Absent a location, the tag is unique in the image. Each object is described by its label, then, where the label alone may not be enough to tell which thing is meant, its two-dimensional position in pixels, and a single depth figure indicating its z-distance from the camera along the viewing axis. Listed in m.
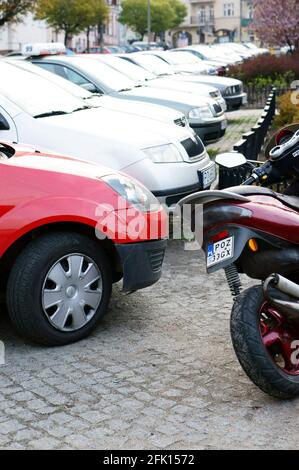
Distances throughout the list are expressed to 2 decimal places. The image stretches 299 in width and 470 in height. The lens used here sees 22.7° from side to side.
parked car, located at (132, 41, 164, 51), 54.88
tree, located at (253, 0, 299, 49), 26.11
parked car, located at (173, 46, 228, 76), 24.45
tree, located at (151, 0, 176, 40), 83.75
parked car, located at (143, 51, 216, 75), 21.79
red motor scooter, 3.61
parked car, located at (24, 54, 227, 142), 11.22
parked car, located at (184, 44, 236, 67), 29.80
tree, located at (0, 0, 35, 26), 28.94
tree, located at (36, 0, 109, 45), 48.66
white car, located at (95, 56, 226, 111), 13.52
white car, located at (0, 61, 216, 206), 6.42
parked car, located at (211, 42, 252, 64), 33.75
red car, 4.33
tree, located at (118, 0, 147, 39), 80.56
